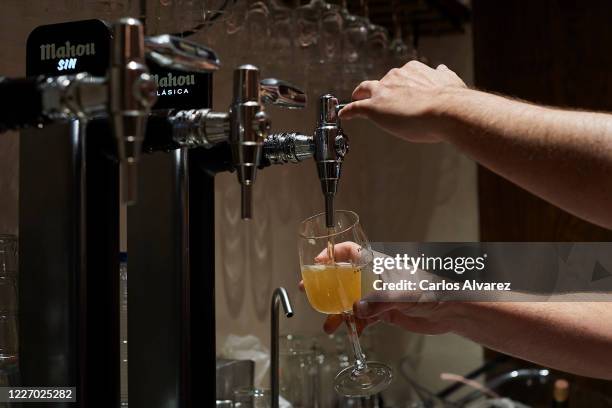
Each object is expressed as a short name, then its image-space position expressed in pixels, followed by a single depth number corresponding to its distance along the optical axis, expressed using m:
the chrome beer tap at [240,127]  0.92
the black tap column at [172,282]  1.10
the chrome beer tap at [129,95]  0.75
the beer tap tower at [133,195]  0.78
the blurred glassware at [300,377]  2.04
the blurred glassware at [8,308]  1.17
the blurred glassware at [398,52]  2.47
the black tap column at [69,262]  0.99
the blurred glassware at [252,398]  1.67
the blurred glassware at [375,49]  2.31
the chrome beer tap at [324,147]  1.09
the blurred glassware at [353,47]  2.18
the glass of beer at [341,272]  1.27
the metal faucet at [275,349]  1.52
